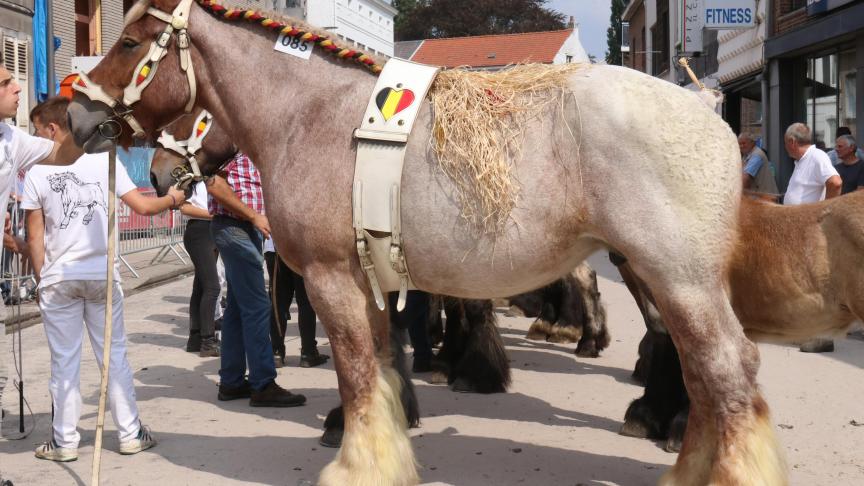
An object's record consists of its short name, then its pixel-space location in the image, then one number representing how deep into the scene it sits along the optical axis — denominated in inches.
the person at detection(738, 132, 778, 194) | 425.1
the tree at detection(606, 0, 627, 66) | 2527.3
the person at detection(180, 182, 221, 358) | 334.6
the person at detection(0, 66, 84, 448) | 165.3
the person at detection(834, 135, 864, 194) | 392.2
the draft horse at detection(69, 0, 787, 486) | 138.9
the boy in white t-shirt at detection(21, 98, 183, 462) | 193.9
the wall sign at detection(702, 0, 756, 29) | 714.2
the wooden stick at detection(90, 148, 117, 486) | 161.0
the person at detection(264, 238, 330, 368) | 305.0
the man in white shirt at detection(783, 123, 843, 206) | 352.5
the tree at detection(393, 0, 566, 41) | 2277.3
